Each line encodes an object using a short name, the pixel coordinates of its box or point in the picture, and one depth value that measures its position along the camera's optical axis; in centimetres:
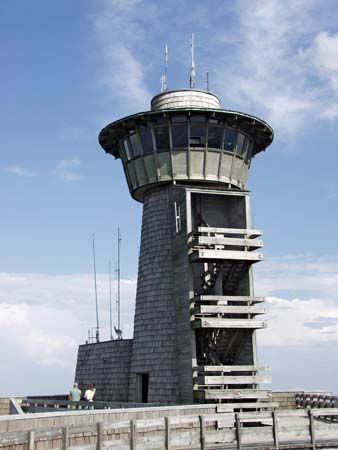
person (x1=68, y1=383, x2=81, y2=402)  3378
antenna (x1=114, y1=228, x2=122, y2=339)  4971
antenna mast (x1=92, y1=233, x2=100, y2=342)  4722
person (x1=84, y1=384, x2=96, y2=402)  3266
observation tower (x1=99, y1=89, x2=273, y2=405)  3288
